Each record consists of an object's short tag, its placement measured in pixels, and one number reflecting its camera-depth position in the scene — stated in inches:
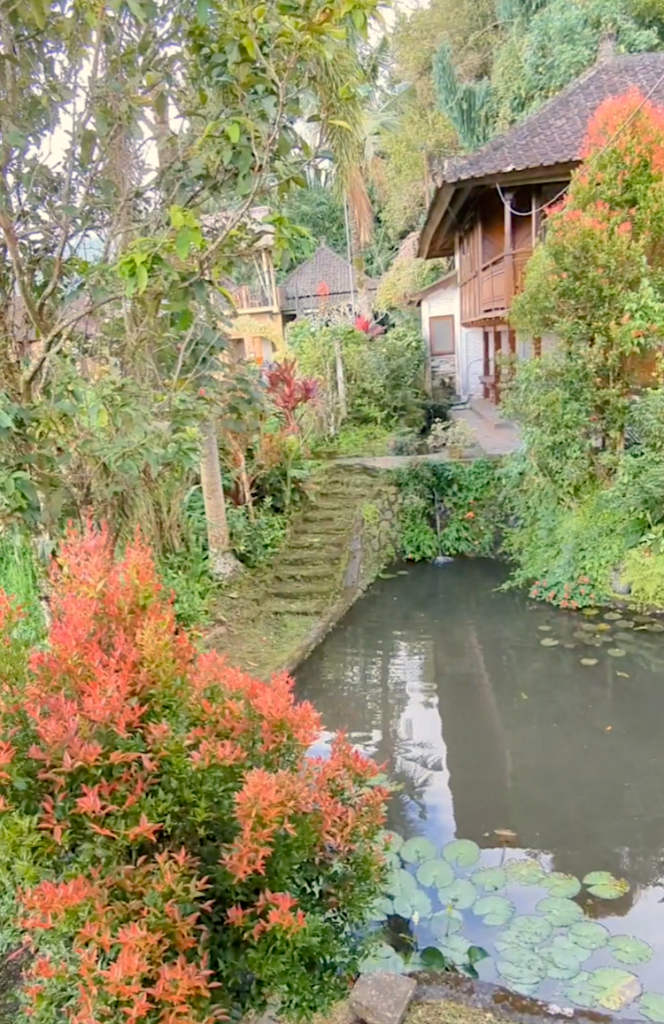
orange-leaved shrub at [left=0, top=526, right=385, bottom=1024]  71.0
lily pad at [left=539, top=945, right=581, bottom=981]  118.1
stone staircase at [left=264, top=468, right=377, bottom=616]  294.5
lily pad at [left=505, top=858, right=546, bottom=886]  144.3
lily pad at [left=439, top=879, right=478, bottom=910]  136.3
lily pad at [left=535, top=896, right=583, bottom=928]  131.3
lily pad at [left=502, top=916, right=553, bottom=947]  126.2
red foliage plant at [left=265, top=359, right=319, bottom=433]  378.0
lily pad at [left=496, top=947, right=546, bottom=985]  117.7
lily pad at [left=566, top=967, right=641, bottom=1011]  112.0
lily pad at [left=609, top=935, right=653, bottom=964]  121.8
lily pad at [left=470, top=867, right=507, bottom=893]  141.8
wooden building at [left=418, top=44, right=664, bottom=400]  412.2
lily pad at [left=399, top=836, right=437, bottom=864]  148.3
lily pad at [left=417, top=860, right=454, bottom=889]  141.4
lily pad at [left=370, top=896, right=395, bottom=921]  132.1
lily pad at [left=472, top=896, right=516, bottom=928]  132.5
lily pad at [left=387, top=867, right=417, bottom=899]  137.2
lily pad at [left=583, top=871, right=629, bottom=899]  139.1
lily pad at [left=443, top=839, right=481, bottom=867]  148.6
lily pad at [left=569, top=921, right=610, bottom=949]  124.8
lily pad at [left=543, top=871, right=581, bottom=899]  139.6
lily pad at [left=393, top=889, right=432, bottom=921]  134.0
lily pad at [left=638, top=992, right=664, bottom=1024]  109.0
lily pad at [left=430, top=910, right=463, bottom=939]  130.2
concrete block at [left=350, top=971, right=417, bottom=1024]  98.7
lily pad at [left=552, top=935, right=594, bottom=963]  122.3
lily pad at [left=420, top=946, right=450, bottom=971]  119.9
